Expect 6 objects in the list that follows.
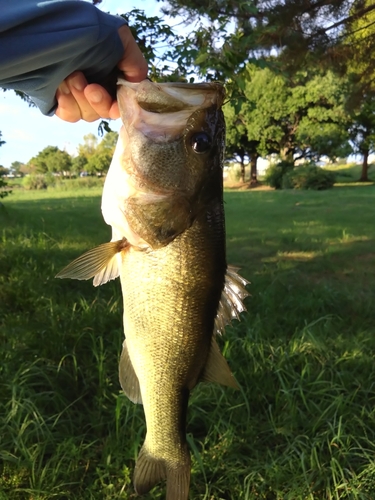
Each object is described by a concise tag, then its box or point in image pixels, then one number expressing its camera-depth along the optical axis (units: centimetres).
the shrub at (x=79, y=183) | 3735
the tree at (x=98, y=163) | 4859
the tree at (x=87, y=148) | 5726
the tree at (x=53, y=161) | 5916
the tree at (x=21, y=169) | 6244
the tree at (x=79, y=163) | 5909
